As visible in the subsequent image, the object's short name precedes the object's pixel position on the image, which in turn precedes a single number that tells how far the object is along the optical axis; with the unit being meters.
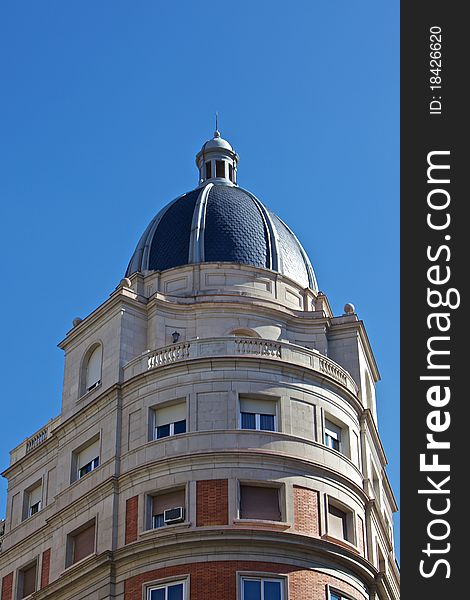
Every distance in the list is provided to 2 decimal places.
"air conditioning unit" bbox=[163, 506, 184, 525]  48.19
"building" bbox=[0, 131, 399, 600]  47.66
